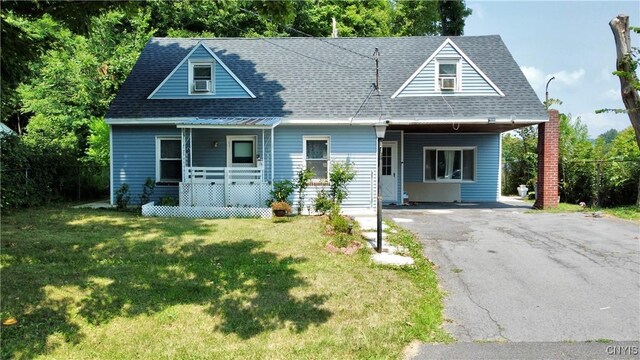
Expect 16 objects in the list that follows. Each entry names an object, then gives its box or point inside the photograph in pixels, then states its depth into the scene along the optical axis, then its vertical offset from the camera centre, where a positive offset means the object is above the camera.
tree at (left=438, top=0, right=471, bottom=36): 35.22 +13.03
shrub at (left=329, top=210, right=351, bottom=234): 9.37 -1.16
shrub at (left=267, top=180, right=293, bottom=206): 12.90 -0.58
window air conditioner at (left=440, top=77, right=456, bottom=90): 15.23 +3.19
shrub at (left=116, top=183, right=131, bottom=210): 14.05 -0.82
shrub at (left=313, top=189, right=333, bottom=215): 13.29 -0.97
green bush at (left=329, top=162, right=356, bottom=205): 13.58 -0.20
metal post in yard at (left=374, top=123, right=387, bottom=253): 7.77 -0.33
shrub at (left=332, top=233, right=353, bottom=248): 8.17 -1.32
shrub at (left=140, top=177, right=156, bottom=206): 14.14 -0.65
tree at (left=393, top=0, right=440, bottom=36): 33.69 +12.45
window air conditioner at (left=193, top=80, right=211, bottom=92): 14.97 +3.05
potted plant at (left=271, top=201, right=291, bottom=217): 12.41 -1.02
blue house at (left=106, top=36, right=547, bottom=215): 13.79 +1.73
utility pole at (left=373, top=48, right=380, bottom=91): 15.19 +3.11
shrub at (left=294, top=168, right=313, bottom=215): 13.50 -0.30
